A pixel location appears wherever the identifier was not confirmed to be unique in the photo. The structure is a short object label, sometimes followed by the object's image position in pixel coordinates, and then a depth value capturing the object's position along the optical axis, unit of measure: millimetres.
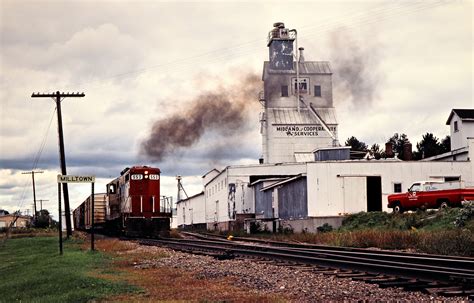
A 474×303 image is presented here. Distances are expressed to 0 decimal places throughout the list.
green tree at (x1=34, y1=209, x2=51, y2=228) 80938
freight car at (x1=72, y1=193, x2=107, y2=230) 45250
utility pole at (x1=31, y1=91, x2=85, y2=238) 42312
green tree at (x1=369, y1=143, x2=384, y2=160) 99500
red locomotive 36156
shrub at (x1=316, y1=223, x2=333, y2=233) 38366
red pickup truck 35188
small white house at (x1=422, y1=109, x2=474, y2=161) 53500
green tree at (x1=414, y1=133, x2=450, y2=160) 81000
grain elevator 75500
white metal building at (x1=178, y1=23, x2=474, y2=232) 41844
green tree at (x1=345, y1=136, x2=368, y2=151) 106456
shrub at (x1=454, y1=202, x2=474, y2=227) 26672
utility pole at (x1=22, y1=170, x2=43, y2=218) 88000
